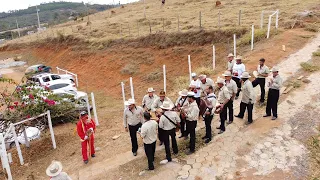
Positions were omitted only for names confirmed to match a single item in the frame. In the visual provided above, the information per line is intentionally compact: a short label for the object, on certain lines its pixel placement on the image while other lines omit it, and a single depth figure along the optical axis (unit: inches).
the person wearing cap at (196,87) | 278.7
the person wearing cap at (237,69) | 327.6
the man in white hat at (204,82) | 298.2
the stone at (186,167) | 237.4
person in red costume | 263.7
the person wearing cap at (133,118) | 261.7
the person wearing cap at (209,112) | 255.0
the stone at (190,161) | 245.3
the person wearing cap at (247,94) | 273.7
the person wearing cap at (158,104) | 264.1
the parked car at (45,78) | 647.1
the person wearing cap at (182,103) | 254.1
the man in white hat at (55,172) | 179.6
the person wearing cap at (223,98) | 262.8
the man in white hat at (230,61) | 348.5
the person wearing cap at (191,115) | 240.1
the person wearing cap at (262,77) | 318.3
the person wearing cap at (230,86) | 272.5
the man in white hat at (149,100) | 285.9
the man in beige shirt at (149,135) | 229.0
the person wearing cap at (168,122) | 235.6
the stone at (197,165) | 238.7
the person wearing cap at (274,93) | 276.7
